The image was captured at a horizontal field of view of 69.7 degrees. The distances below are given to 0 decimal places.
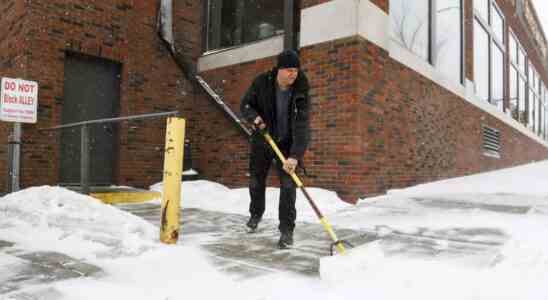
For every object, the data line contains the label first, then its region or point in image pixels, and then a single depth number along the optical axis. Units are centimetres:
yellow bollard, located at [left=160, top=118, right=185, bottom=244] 354
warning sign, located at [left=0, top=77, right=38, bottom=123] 574
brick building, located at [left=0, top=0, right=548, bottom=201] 627
